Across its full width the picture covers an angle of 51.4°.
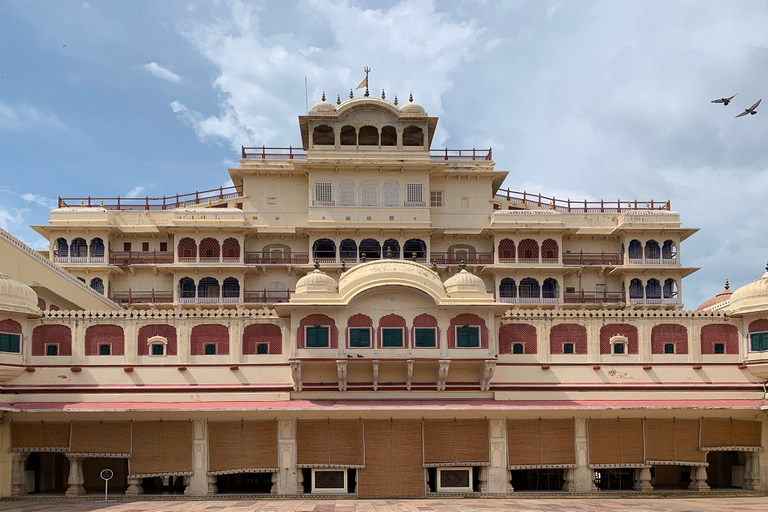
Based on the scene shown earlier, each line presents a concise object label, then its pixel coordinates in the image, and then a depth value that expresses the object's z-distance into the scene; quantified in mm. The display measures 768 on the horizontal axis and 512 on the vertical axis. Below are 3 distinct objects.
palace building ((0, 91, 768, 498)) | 31969
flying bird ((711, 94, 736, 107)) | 30562
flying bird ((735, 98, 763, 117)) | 31750
